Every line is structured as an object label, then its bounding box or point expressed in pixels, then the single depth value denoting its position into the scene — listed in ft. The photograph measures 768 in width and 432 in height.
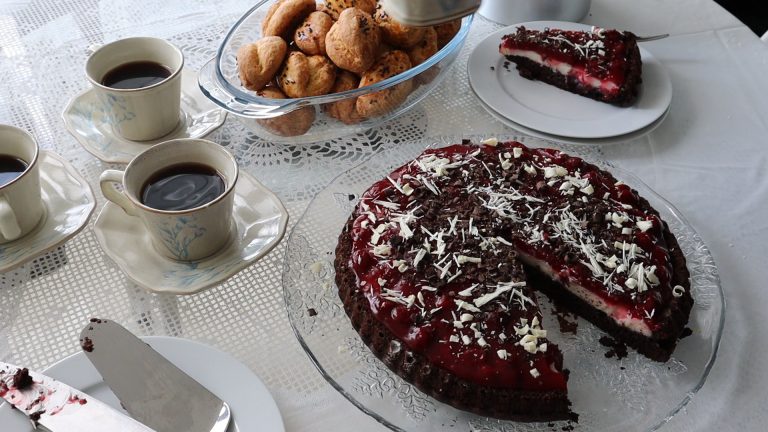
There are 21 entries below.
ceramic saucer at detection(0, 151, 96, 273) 4.03
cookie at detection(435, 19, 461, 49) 5.19
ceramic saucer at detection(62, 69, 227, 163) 4.73
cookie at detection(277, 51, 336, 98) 4.72
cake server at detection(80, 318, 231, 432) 3.18
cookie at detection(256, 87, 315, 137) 4.78
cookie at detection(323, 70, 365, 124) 4.81
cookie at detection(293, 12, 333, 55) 4.86
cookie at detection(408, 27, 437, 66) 4.98
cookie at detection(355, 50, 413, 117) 4.78
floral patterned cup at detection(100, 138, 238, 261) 3.81
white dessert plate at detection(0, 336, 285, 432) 3.22
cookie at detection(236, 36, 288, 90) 4.77
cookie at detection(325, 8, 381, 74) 4.68
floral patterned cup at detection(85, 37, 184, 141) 4.56
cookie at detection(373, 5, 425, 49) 4.84
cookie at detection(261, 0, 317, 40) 4.96
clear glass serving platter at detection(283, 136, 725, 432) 3.31
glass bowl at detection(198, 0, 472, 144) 4.63
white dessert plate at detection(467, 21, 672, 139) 5.04
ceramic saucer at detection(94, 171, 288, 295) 3.89
